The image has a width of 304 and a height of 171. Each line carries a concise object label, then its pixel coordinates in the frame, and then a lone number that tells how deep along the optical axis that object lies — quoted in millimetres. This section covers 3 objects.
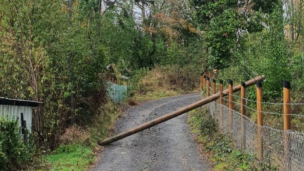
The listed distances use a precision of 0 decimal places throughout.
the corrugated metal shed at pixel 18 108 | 9187
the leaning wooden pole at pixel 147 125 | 12781
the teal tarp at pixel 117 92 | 20641
